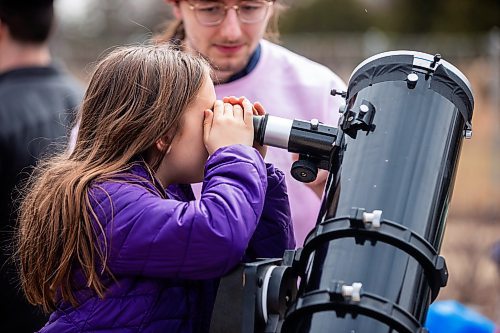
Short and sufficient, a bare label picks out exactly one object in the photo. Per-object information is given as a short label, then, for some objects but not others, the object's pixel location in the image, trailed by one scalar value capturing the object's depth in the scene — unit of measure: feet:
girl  7.42
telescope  7.28
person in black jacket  10.64
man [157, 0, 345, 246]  8.90
